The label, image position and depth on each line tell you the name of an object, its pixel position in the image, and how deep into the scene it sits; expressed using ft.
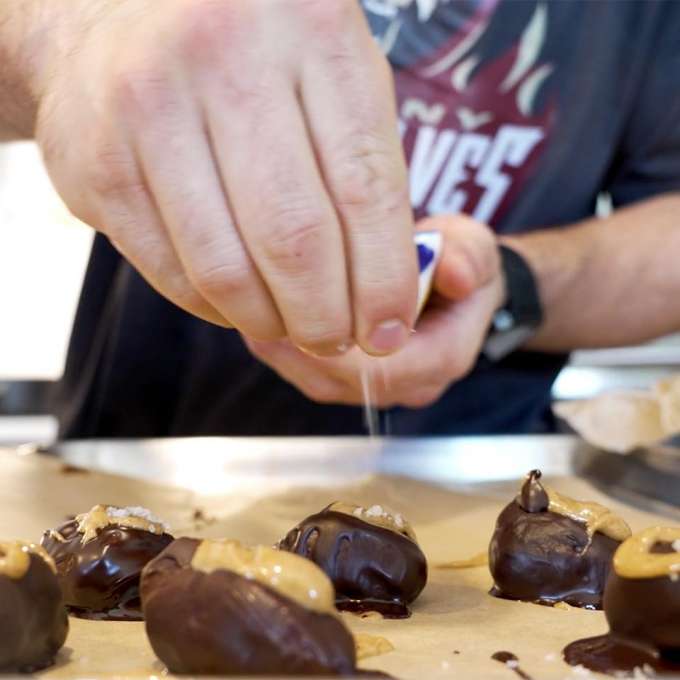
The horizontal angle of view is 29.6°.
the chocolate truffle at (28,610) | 0.90
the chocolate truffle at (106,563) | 1.08
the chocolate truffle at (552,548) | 1.11
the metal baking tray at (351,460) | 1.62
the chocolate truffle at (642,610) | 0.94
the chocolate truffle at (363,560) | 1.09
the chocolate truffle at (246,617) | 0.84
